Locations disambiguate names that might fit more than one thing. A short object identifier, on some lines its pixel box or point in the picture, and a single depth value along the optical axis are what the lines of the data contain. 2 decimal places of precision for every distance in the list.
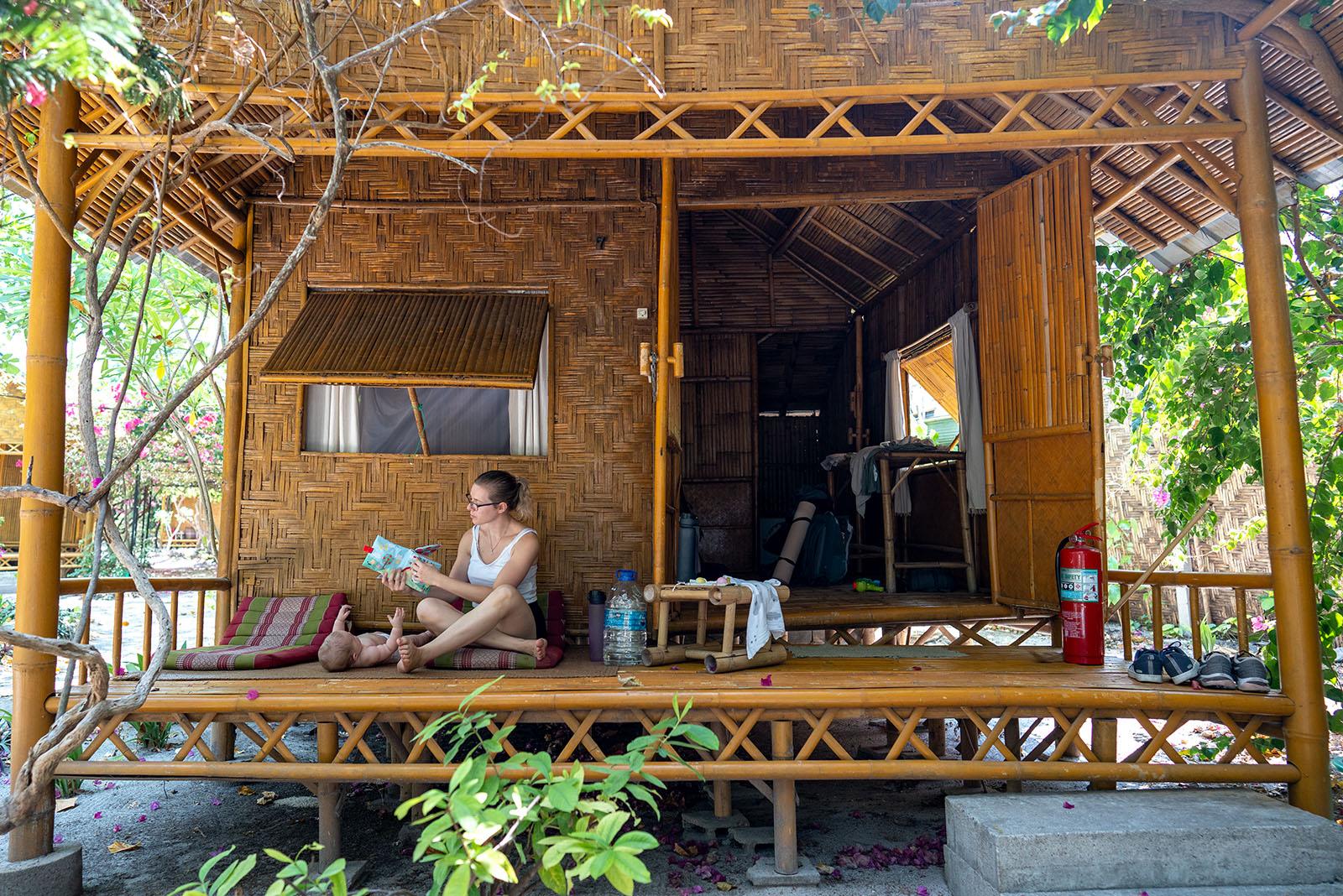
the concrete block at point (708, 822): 4.05
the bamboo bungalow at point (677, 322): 3.60
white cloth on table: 4.15
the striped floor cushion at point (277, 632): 4.24
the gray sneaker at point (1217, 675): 3.70
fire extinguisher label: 4.15
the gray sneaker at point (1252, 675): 3.70
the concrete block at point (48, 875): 3.30
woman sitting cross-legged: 4.05
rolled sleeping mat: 7.09
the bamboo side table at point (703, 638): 4.05
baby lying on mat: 4.01
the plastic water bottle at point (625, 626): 4.28
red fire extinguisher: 4.16
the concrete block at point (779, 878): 3.49
